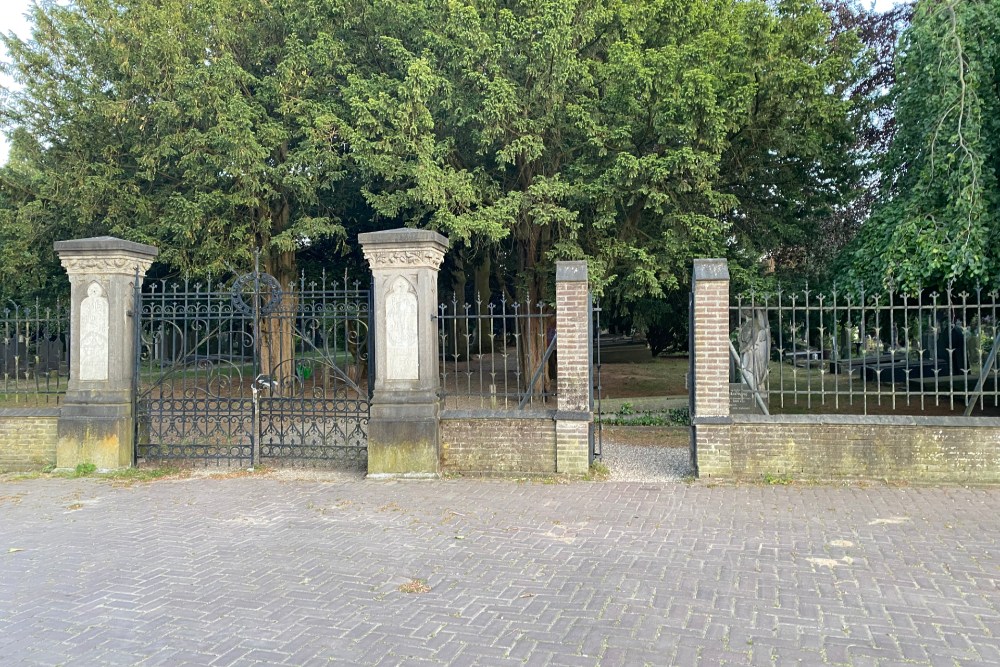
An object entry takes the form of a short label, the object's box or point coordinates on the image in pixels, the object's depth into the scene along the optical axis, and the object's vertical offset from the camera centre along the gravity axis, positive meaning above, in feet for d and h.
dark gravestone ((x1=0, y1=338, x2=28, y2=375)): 29.22 +0.03
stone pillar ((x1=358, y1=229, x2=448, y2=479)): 26.25 -0.18
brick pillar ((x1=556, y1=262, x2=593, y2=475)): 25.96 -0.82
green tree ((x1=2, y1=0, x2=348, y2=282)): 42.75 +15.06
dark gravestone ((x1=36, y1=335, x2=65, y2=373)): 29.78 +0.09
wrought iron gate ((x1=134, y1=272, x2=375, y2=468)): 27.55 -0.48
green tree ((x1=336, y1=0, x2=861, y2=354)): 38.37 +13.29
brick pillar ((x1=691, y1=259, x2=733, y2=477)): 25.27 -0.89
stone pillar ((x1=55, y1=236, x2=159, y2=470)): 27.96 -0.22
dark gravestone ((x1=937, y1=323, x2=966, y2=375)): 49.85 -0.80
